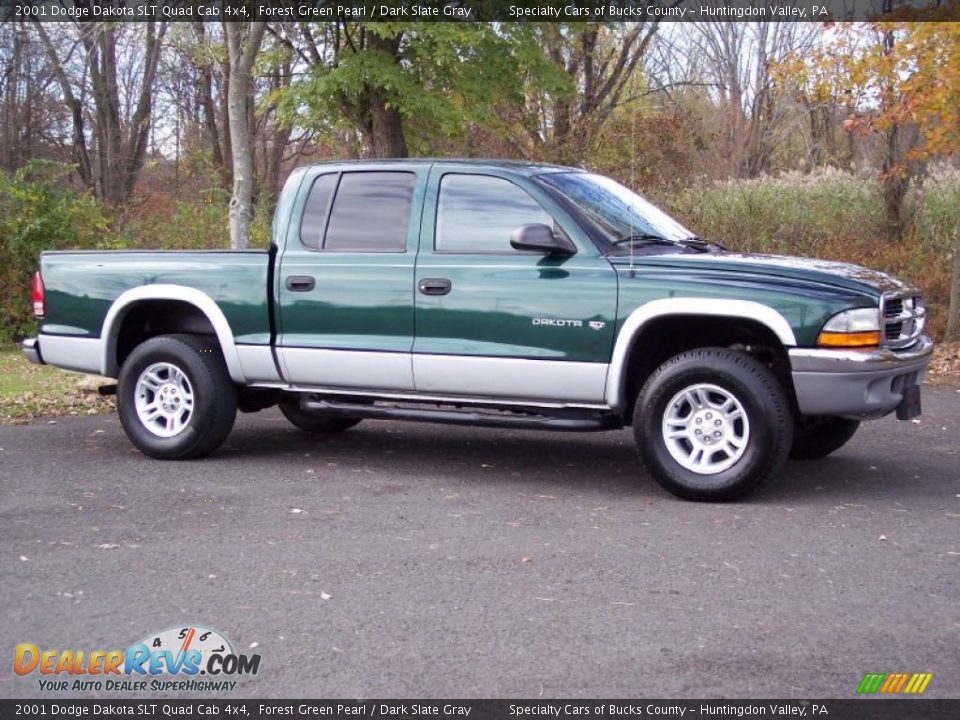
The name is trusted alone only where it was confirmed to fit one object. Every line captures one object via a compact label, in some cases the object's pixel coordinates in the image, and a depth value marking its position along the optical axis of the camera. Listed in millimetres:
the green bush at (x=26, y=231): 15438
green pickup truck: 6332
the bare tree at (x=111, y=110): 32156
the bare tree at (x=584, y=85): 18797
